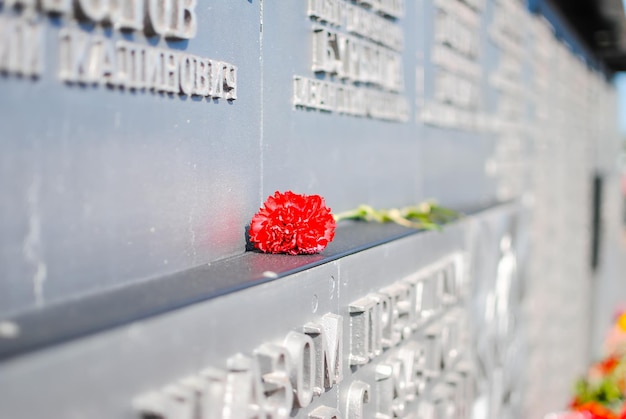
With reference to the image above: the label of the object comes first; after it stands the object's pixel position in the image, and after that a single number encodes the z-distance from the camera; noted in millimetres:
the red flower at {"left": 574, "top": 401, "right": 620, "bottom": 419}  1368
